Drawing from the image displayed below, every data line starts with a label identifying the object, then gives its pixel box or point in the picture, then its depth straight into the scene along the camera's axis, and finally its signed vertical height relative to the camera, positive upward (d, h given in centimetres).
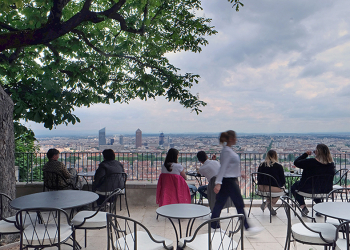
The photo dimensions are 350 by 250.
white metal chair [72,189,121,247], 330 -117
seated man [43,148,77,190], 523 -77
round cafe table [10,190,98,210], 312 -89
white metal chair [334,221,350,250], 240 -114
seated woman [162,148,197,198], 482 -63
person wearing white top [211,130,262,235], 392 -71
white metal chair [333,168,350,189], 580 -108
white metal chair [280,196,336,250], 279 -114
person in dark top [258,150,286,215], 509 -79
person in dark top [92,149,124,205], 521 -85
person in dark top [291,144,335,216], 485 -66
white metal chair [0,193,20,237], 312 -119
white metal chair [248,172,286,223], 499 -112
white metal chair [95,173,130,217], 521 -102
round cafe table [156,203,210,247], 288 -94
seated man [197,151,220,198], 461 -66
